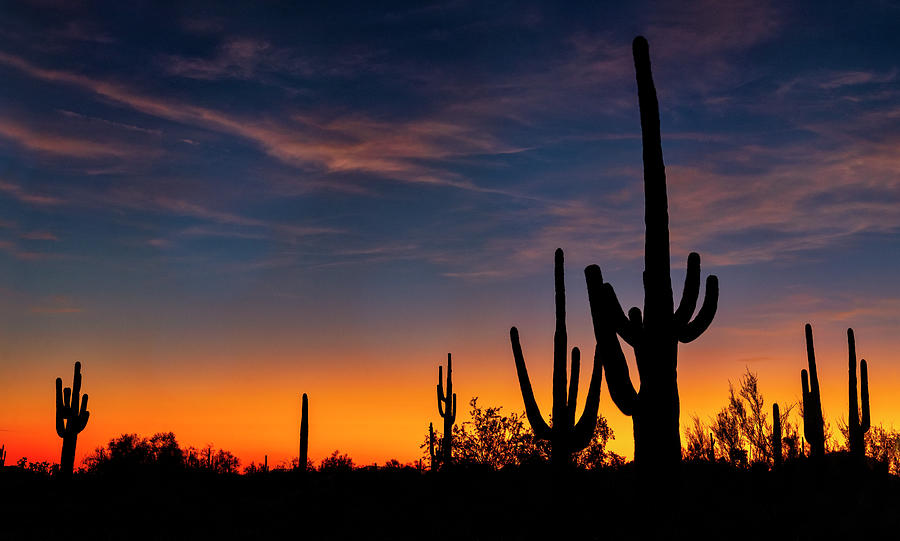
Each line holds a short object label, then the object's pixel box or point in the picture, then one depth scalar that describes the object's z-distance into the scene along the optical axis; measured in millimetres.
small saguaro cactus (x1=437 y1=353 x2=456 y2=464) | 38562
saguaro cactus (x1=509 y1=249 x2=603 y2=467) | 16875
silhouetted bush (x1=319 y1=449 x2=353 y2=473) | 27766
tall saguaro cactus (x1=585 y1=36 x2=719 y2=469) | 11648
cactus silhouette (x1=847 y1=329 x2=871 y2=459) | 28319
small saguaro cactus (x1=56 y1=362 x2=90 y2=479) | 31344
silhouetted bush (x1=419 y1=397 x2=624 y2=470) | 44781
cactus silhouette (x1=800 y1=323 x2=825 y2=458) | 28234
